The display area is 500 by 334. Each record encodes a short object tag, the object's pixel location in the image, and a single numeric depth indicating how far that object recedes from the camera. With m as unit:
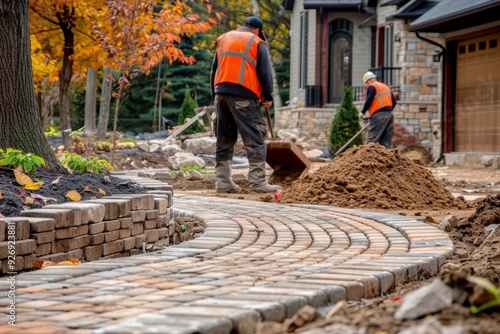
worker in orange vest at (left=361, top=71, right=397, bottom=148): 19.48
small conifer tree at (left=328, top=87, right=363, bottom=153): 27.03
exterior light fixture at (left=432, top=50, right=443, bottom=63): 23.72
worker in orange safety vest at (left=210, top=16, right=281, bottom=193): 11.04
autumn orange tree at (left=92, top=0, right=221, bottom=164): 15.96
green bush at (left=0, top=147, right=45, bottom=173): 7.02
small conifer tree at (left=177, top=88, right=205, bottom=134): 35.38
